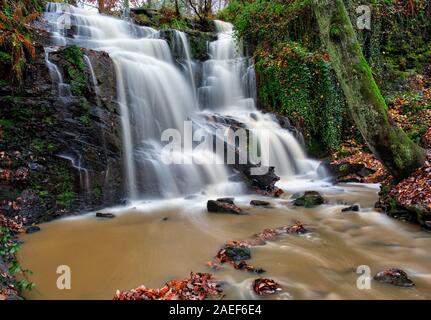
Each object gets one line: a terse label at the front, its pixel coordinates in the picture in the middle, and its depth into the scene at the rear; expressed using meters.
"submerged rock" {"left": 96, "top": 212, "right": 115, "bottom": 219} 6.58
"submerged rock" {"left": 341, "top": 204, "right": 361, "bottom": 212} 6.67
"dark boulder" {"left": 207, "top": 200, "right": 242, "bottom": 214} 6.68
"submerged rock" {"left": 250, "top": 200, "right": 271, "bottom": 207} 7.32
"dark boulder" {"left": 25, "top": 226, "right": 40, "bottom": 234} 5.75
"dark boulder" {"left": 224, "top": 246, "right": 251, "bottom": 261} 4.43
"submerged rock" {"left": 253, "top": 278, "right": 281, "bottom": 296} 3.55
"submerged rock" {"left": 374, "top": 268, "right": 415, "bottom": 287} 3.66
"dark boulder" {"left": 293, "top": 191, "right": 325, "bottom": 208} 7.18
